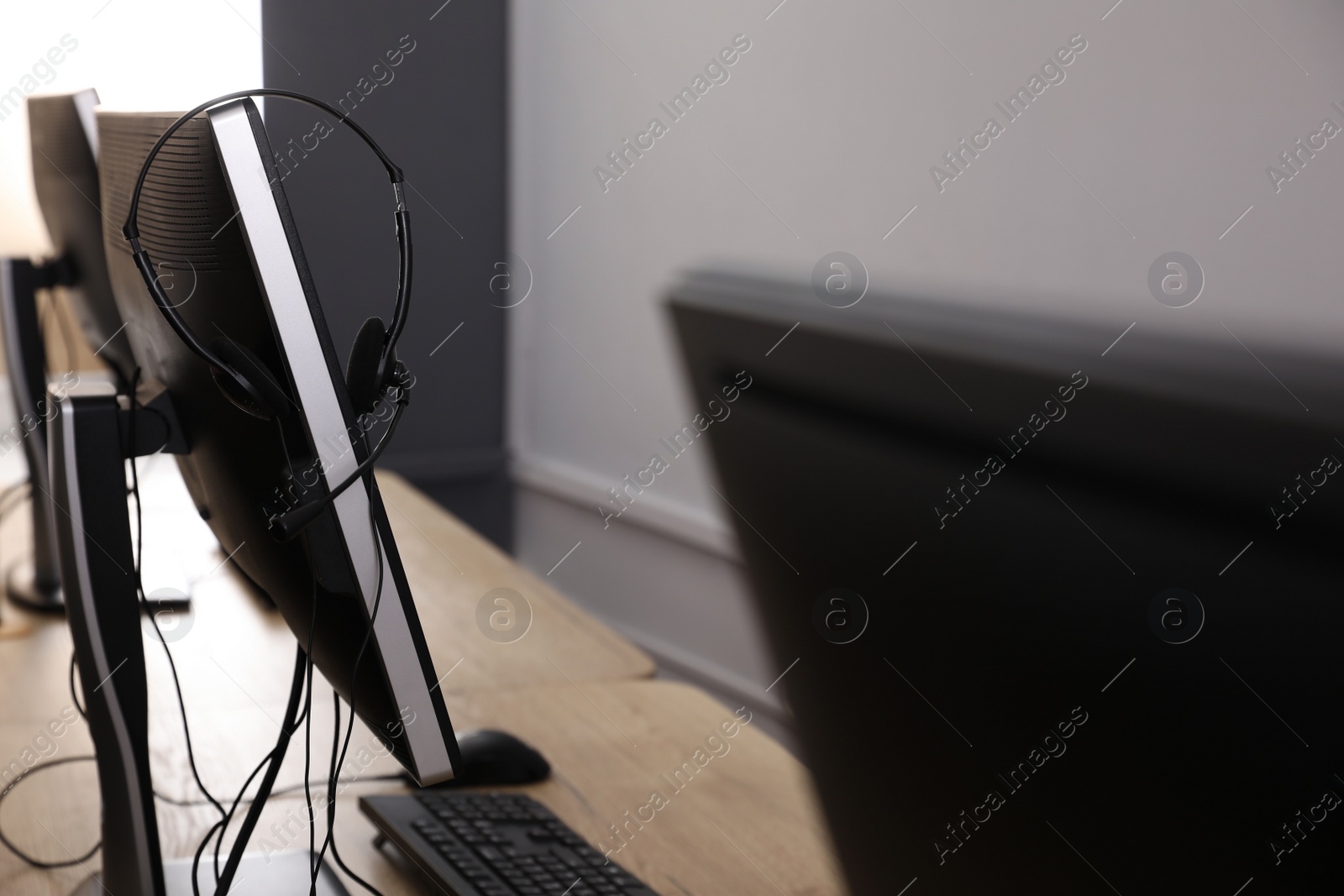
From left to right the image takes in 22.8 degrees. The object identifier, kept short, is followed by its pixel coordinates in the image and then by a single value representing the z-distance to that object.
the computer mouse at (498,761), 2.03
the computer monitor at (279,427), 1.65
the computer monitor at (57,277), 2.19
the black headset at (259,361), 1.66
